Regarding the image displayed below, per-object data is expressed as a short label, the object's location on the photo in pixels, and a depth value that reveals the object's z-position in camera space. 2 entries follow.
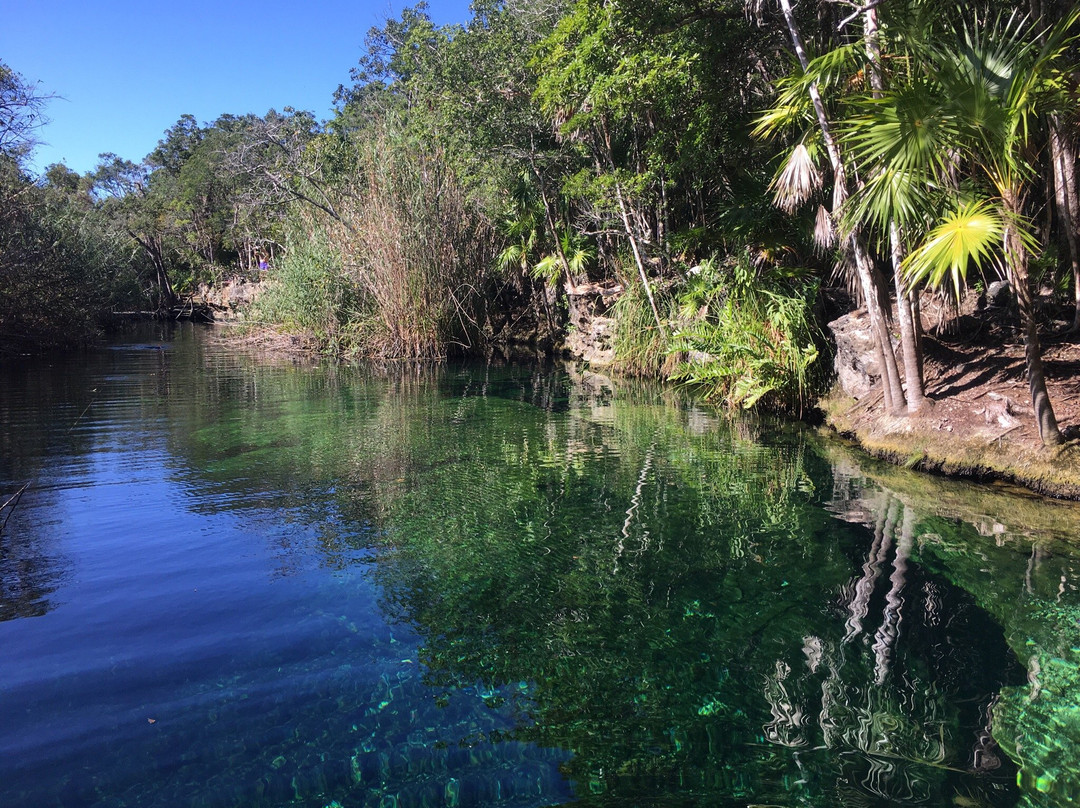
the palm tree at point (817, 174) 8.05
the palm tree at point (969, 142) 5.88
